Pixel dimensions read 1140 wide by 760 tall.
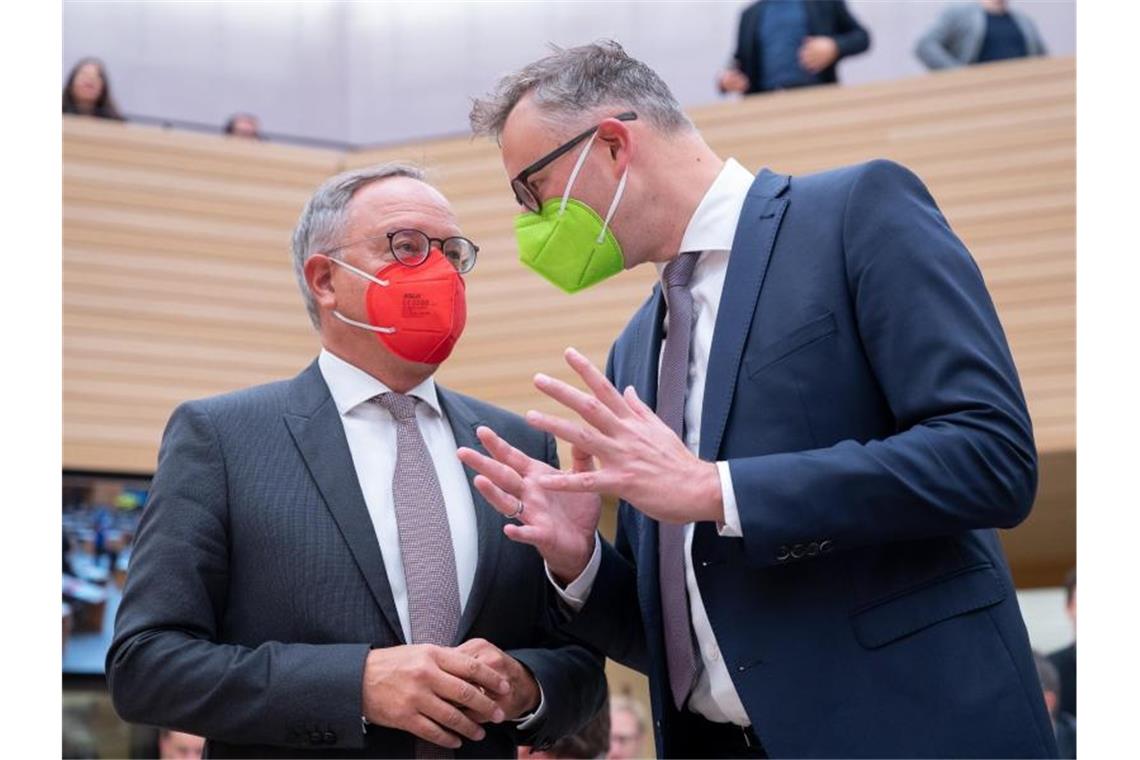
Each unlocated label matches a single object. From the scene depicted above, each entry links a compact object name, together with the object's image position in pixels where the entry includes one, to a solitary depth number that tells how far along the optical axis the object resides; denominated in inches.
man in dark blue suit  94.0
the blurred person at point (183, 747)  241.0
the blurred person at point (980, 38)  373.4
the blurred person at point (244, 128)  427.8
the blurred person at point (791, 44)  360.2
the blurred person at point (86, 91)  407.2
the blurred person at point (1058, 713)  229.0
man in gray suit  109.3
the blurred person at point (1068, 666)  247.9
